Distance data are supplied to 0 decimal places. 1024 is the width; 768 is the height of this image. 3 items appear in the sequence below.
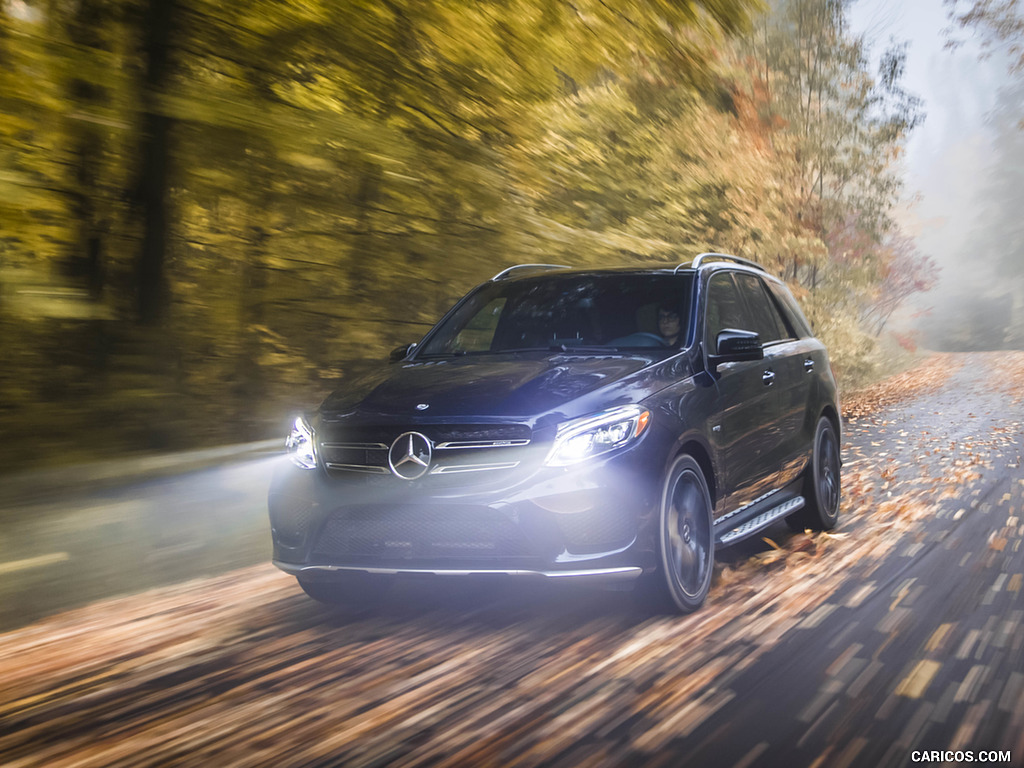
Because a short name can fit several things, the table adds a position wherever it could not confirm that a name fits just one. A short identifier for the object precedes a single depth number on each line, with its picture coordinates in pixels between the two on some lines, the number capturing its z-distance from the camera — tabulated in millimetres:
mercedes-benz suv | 4695
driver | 5827
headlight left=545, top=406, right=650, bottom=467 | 4715
